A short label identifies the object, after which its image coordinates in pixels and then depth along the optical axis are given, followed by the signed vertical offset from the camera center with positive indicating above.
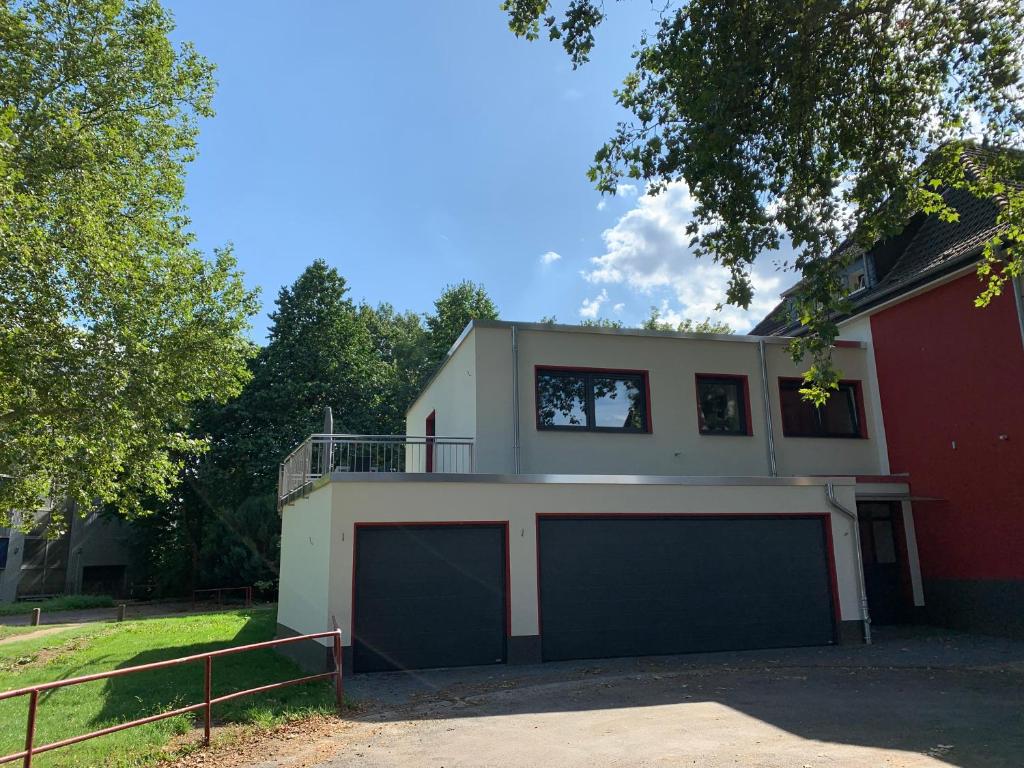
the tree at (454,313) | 38.28 +11.99
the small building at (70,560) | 36.34 -0.83
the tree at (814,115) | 8.81 +5.37
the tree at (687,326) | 39.19 +11.31
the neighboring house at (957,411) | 12.95 +2.27
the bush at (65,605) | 29.03 -2.49
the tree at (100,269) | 14.01 +5.67
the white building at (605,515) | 11.18 +0.35
